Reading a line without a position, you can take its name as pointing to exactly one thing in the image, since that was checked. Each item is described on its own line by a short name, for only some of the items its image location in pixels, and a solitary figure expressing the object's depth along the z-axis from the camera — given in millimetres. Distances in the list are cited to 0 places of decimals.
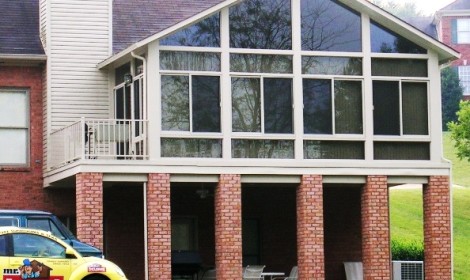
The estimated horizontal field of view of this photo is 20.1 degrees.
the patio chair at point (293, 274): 32169
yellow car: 24328
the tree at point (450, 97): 74375
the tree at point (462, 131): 53750
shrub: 39656
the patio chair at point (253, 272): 31672
